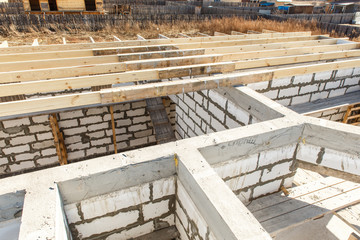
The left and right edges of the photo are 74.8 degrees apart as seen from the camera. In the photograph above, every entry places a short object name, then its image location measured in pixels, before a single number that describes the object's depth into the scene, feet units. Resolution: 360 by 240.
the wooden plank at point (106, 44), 16.08
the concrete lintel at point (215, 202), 5.28
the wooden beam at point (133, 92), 10.69
